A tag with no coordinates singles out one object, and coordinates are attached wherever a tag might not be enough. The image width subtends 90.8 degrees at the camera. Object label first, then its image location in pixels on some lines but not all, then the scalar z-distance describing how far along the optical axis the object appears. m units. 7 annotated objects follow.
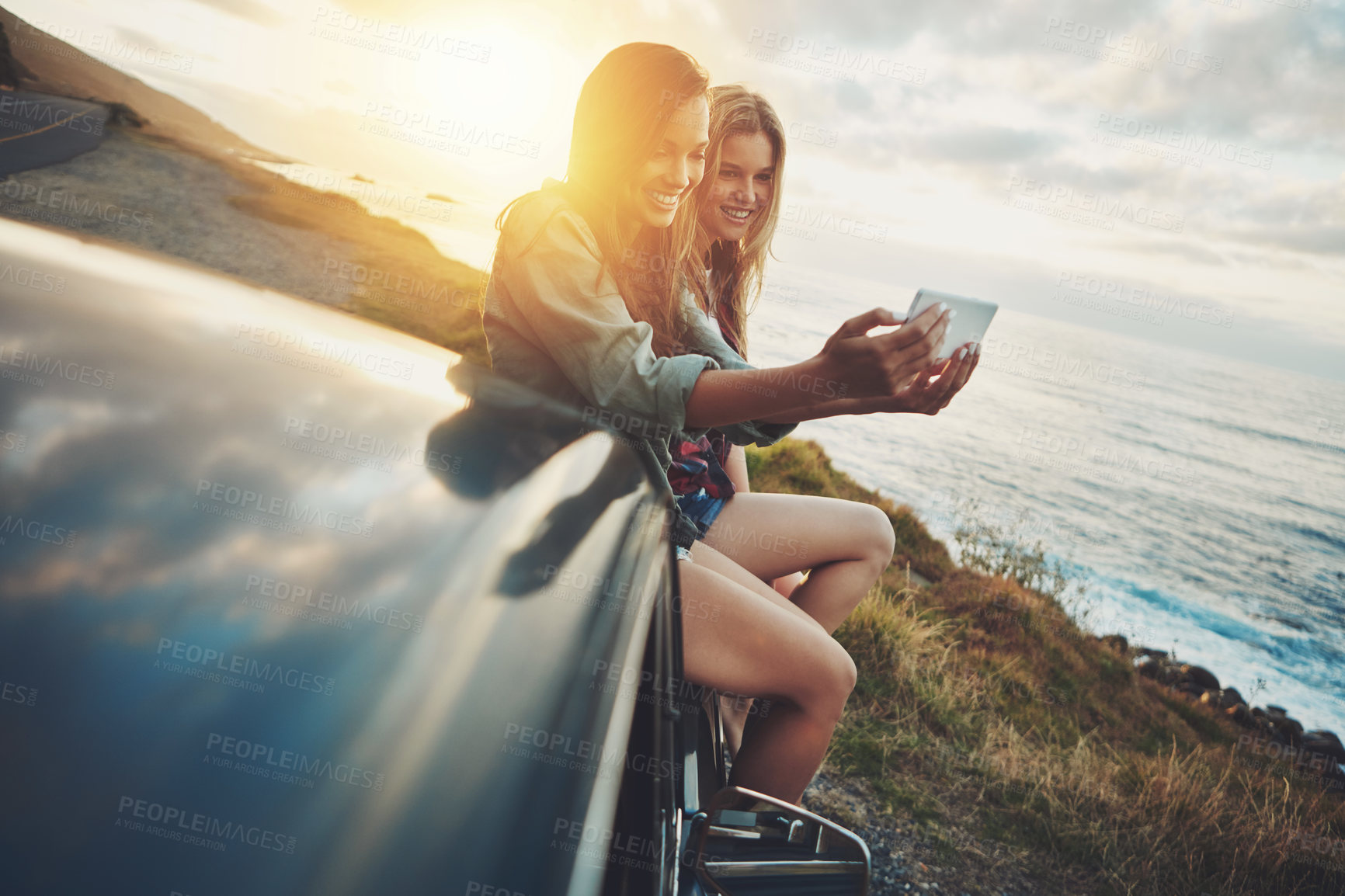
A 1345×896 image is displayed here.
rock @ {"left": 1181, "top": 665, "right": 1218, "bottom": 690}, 10.02
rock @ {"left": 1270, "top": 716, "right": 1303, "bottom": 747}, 9.24
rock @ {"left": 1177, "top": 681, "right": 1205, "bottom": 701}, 9.62
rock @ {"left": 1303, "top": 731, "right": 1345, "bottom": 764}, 8.84
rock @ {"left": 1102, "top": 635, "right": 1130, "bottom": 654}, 9.84
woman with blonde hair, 1.89
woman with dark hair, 1.25
